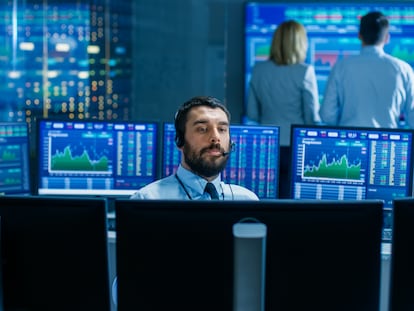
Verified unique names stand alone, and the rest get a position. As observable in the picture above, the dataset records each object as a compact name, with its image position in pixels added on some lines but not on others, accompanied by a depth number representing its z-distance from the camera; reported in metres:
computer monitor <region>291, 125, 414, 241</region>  3.12
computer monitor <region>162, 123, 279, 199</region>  3.30
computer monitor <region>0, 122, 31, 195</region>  3.38
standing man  4.05
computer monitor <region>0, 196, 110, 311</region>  1.72
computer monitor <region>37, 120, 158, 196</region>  3.36
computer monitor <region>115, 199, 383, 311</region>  1.62
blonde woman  4.46
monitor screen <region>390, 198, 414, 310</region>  1.68
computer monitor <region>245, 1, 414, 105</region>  5.65
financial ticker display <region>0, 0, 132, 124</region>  5.82
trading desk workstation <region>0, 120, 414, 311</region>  1.62
